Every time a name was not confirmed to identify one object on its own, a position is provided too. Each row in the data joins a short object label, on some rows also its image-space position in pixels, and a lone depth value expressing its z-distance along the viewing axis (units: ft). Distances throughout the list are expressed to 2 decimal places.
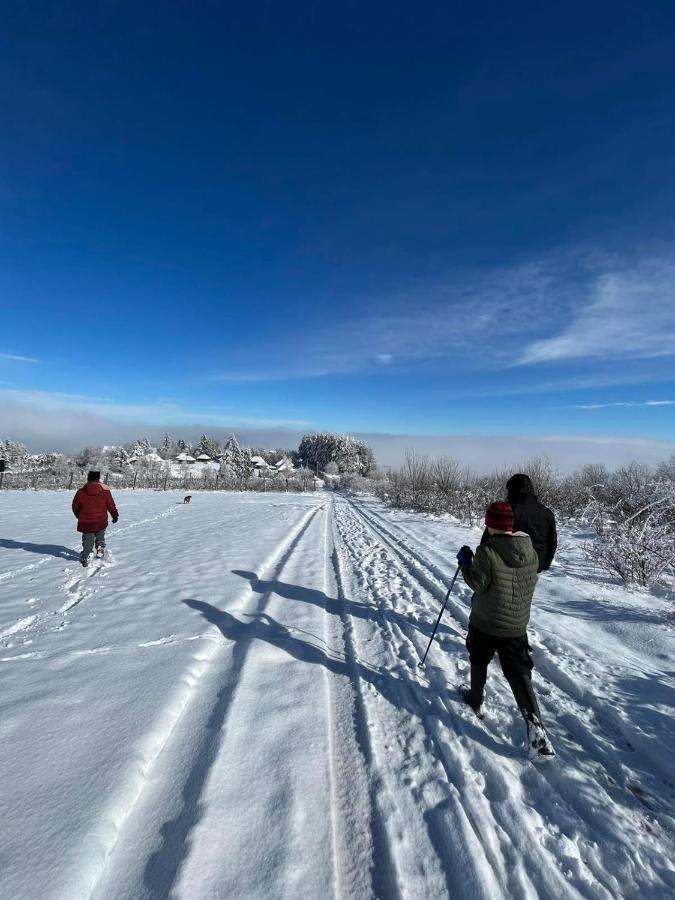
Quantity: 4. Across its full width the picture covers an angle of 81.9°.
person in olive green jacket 9.63
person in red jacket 24.11
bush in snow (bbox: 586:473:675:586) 22.04
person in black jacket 12.98
